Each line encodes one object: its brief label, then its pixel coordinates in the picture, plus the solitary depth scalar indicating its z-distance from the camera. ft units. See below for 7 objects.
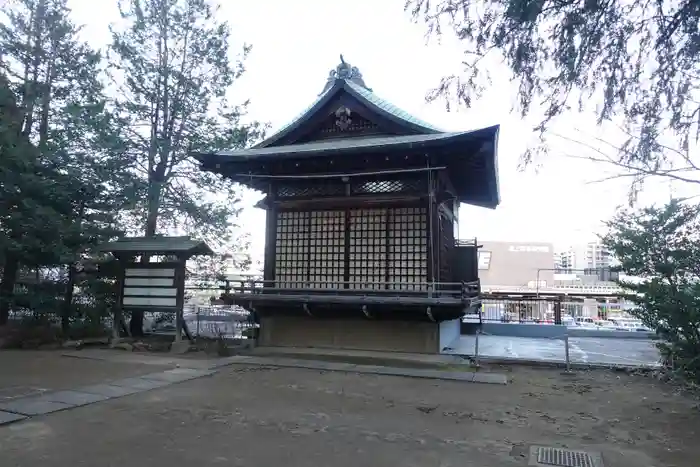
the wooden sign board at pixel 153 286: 40.29
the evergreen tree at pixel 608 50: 13.29
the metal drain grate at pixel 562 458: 14.06
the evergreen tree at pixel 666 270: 20.13
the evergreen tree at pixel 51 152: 40.37
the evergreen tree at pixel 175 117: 50.98
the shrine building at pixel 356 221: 35.55
